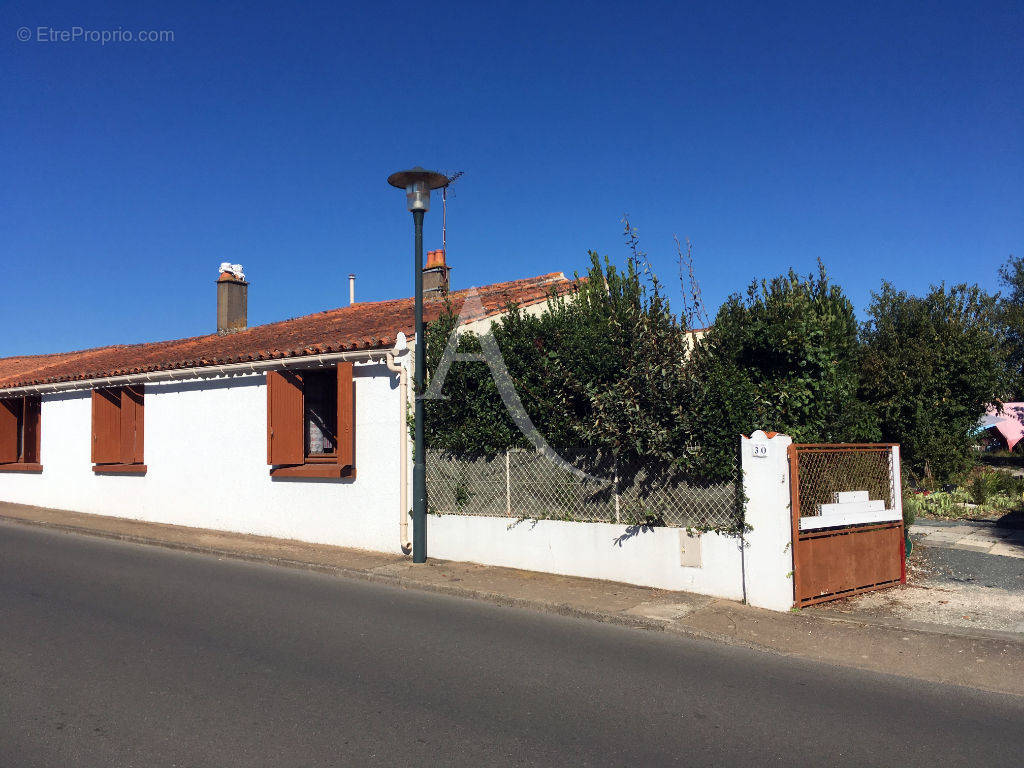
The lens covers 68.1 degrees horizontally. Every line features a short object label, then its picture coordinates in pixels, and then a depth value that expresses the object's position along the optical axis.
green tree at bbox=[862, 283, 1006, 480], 14.38
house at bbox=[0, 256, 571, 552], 11.23
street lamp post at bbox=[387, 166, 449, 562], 9.96
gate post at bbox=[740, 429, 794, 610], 7.58
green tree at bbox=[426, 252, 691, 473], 8.38
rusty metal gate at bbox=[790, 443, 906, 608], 7.70
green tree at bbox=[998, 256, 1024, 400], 25.28
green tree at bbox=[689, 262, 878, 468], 7.94
